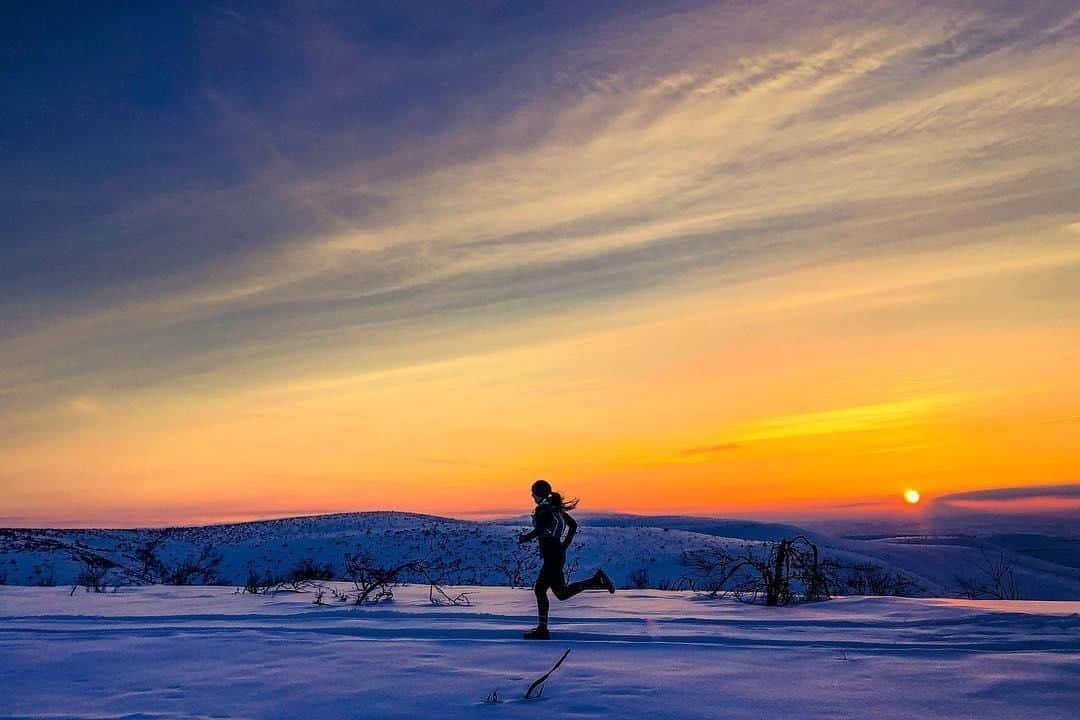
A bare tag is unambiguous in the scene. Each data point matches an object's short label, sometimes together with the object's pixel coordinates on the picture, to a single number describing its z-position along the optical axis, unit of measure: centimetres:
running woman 923
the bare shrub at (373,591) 1195
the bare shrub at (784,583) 1135
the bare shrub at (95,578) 1448
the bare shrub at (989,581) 1236
